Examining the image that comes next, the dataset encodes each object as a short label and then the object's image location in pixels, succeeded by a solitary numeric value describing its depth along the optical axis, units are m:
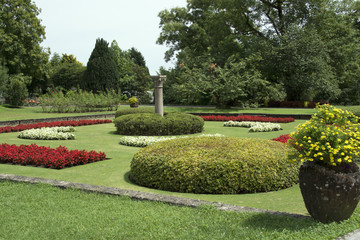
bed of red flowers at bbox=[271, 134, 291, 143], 10.74
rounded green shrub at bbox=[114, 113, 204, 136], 14.10
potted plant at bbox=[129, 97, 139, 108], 32.53
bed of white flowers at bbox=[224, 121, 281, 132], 15.54
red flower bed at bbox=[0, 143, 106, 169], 8.26
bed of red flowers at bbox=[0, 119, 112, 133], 16.22
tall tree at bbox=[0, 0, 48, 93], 35.53
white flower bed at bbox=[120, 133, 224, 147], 11.56
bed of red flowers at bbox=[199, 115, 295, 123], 19.62
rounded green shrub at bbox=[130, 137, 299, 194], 5.87
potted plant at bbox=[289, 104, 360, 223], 3.94
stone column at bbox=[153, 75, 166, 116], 15.95
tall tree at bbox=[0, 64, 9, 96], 31.14
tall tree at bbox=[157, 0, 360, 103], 28.38
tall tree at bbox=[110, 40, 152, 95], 51.53
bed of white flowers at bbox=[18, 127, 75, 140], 13.35
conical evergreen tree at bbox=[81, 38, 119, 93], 44.28
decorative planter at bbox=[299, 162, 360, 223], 3.93
